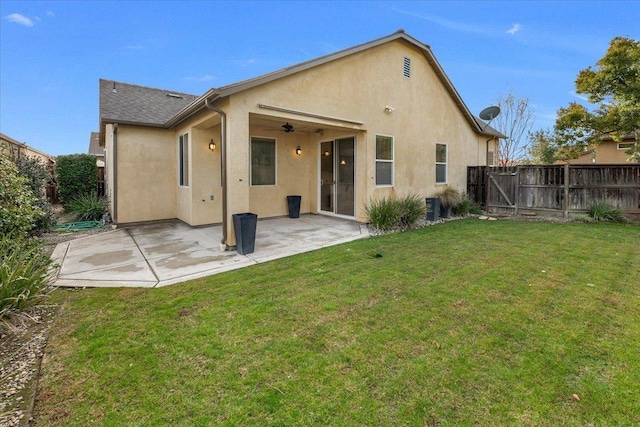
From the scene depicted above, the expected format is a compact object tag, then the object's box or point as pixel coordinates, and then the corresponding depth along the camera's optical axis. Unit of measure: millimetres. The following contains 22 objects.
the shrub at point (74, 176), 12086
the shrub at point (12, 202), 4961
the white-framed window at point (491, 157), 15809
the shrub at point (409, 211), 9078
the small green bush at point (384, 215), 8633
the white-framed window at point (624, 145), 20720
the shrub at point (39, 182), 8633
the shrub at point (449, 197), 11353
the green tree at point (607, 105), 14594
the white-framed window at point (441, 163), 12164
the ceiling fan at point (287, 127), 9674
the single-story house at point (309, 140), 8375
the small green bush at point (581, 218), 9962
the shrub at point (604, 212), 9719
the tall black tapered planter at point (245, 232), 6332
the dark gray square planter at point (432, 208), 10539
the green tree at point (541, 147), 22344
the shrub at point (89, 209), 10586
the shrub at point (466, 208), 11773
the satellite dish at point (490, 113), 12562
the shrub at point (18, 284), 3383
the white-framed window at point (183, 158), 9598
